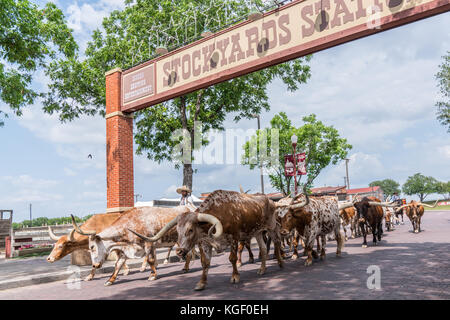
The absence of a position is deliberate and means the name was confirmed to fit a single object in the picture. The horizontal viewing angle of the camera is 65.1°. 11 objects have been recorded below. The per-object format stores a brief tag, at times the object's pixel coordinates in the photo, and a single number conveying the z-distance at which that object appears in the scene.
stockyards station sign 9.66
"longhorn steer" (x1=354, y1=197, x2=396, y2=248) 12.37
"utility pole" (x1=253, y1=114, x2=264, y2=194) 30.83
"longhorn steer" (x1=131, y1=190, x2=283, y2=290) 6.78
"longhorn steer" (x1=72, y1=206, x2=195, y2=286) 8.70
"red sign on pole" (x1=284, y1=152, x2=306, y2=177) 17.55
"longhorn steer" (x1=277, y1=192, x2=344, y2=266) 9.22
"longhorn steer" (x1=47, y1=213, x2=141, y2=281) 9.13
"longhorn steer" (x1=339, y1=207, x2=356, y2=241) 16.09
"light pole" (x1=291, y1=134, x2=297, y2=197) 17.20
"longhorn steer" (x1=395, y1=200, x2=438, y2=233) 17.17
